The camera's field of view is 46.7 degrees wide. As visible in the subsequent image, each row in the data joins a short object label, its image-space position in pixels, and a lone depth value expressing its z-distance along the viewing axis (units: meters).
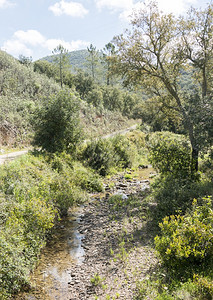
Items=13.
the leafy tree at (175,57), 13.49
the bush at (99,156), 18.59
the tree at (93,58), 69.69
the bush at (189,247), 6.18
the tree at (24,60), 45.45
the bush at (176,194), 10.19
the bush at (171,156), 13.46
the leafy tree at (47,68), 49.05
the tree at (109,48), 69.31
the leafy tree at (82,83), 51.84
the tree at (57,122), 16.12
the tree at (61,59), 46.41
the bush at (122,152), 21.91
